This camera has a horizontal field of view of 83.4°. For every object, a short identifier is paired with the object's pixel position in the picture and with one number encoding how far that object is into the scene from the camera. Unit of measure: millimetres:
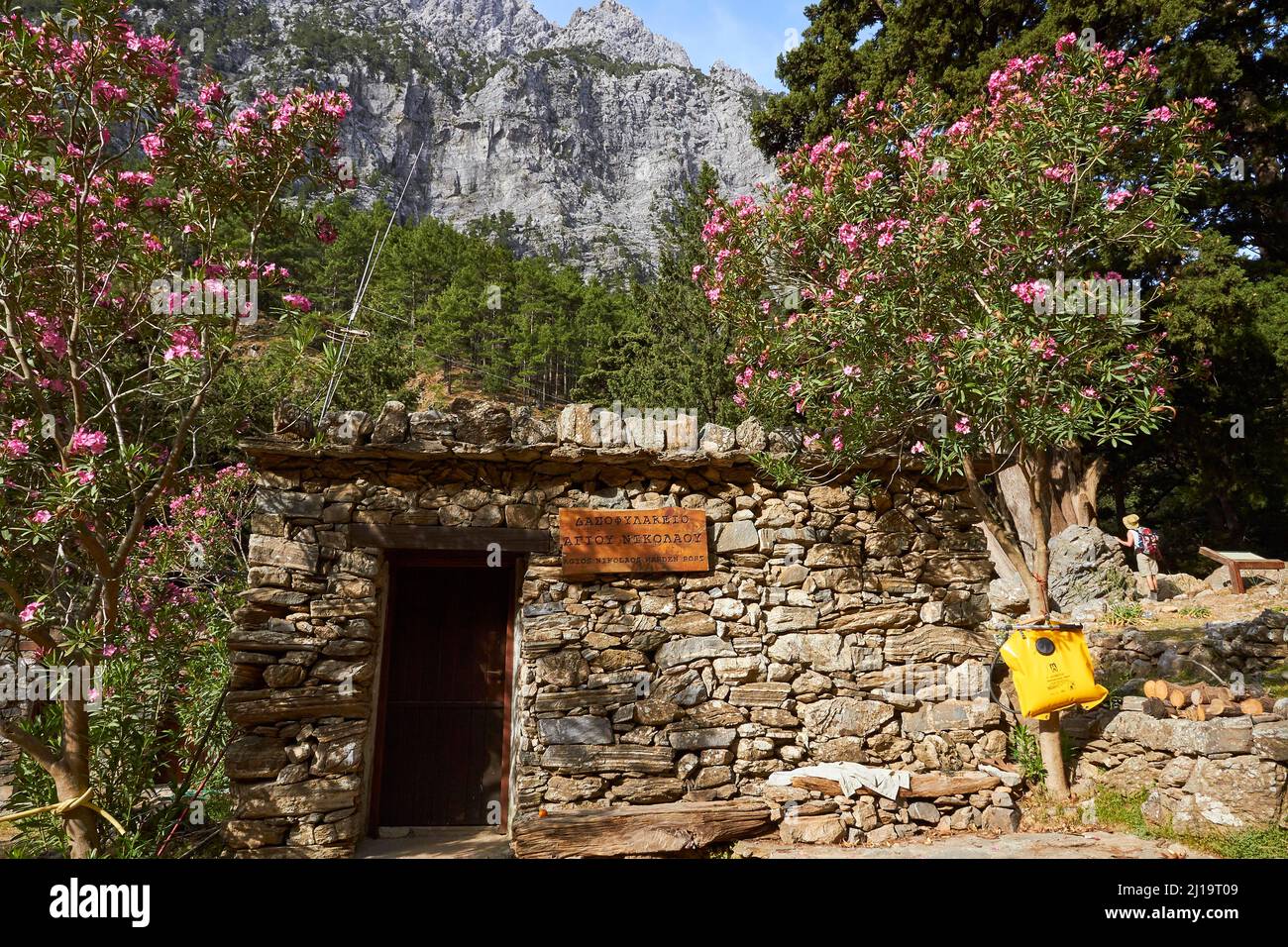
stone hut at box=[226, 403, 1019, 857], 5508
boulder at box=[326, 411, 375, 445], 5703
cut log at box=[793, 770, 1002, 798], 5723
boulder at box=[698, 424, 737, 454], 6156
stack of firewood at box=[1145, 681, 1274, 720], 5816
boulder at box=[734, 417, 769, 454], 6238
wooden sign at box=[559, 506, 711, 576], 6012
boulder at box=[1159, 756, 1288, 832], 5117
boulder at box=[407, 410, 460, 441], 5848
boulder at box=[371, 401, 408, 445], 5742
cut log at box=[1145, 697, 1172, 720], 6059
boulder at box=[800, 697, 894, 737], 5984
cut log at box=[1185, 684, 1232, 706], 5953
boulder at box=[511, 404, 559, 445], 5966
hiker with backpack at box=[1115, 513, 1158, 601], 12133
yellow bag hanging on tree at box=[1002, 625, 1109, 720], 5605
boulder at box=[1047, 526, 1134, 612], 12734
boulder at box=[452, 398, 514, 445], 5926
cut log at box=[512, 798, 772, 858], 5203
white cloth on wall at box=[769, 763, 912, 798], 5727
